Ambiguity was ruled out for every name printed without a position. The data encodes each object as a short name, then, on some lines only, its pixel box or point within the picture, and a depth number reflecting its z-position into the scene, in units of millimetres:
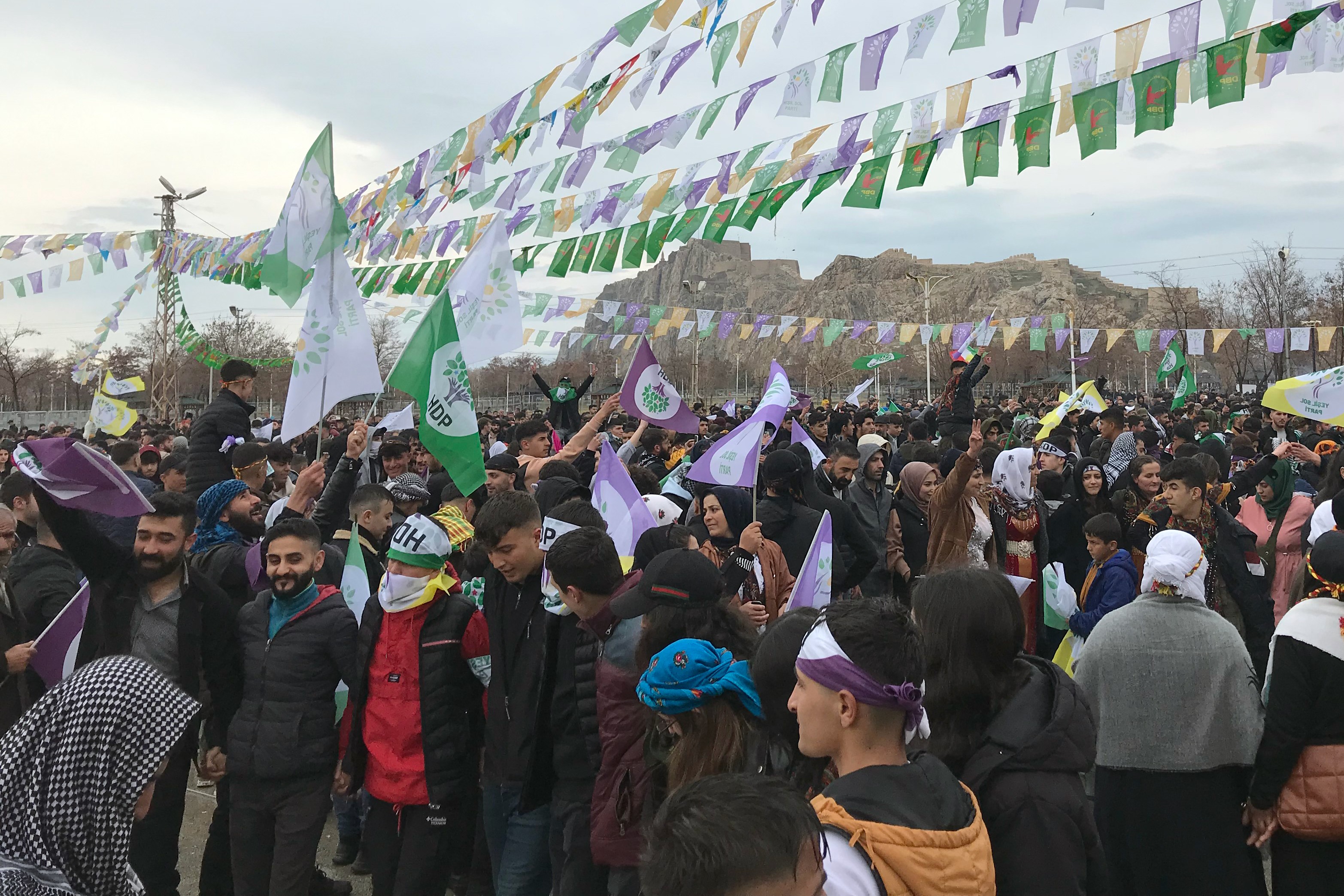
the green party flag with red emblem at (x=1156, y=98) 9297
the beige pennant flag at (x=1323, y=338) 20266
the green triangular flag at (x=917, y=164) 10805
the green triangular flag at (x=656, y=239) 13383
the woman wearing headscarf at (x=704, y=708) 2682
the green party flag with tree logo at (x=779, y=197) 12062
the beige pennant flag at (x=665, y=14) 9016
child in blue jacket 5352
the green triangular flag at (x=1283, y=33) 8211
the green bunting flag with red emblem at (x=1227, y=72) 8891
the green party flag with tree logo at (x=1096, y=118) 9656
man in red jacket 4020
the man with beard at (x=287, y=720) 4145
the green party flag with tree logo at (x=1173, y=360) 22234
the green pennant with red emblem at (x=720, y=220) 12680
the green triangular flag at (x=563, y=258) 14508
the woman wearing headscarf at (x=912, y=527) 7184
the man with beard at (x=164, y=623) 4223
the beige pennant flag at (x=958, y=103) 10312
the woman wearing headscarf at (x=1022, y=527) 6512
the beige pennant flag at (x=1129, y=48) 9141
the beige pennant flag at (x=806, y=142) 11648
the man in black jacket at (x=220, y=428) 6988
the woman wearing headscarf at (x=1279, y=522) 6602
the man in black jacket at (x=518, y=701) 3709
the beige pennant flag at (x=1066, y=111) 9930
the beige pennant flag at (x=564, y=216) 14172
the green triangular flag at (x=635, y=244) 13539
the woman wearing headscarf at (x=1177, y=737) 3531
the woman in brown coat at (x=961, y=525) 5938
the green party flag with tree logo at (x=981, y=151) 10438
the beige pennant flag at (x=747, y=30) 9312
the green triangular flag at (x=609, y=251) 13922
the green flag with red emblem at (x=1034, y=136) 10117
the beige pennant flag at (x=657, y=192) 13133
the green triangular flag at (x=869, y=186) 11234
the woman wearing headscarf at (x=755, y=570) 5184
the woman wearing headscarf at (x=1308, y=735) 3338
